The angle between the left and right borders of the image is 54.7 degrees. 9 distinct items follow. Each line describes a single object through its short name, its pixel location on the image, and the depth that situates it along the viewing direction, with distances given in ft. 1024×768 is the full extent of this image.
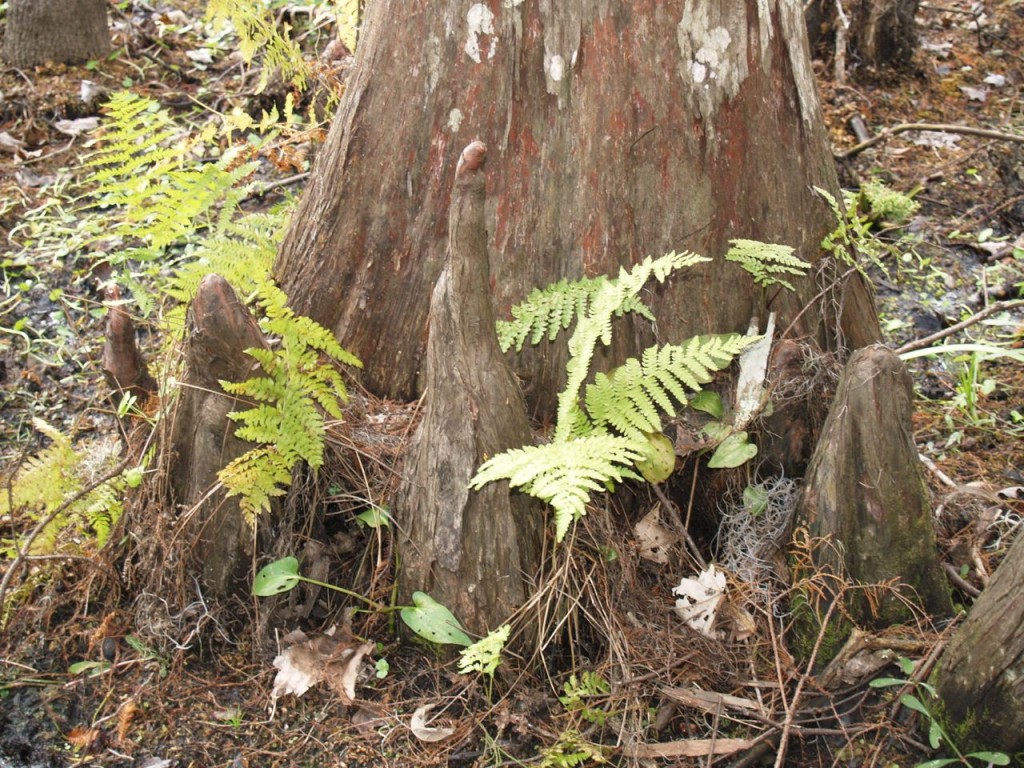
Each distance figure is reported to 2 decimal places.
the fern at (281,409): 9.30
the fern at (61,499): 10.48
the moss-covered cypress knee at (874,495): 9.27
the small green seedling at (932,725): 8.30
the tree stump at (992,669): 8.14
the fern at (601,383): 8.62
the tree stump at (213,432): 9.11
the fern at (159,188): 10.78
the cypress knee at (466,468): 9.04
